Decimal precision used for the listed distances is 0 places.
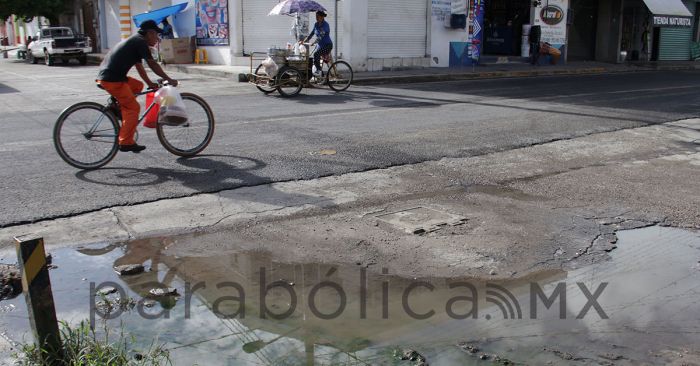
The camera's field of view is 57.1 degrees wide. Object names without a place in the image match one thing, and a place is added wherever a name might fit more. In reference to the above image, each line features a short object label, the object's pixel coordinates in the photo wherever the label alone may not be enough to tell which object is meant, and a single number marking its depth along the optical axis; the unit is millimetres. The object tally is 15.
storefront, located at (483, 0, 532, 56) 29016
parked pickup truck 28031
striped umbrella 15328
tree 32575
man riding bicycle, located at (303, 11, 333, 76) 15648
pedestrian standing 26359
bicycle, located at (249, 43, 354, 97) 14398
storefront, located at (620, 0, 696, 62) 30281
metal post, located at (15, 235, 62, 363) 3078
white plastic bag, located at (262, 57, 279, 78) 14211
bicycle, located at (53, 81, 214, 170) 7059
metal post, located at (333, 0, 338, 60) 21531
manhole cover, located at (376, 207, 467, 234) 5641
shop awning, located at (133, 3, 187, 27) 24725
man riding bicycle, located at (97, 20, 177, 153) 7121
